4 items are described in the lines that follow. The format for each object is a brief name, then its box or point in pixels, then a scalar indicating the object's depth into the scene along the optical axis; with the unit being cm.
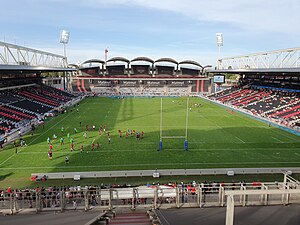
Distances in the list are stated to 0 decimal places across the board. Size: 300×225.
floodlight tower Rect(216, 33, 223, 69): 8375
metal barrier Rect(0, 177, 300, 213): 899
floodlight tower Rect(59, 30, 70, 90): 7995
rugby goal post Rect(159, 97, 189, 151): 2502
